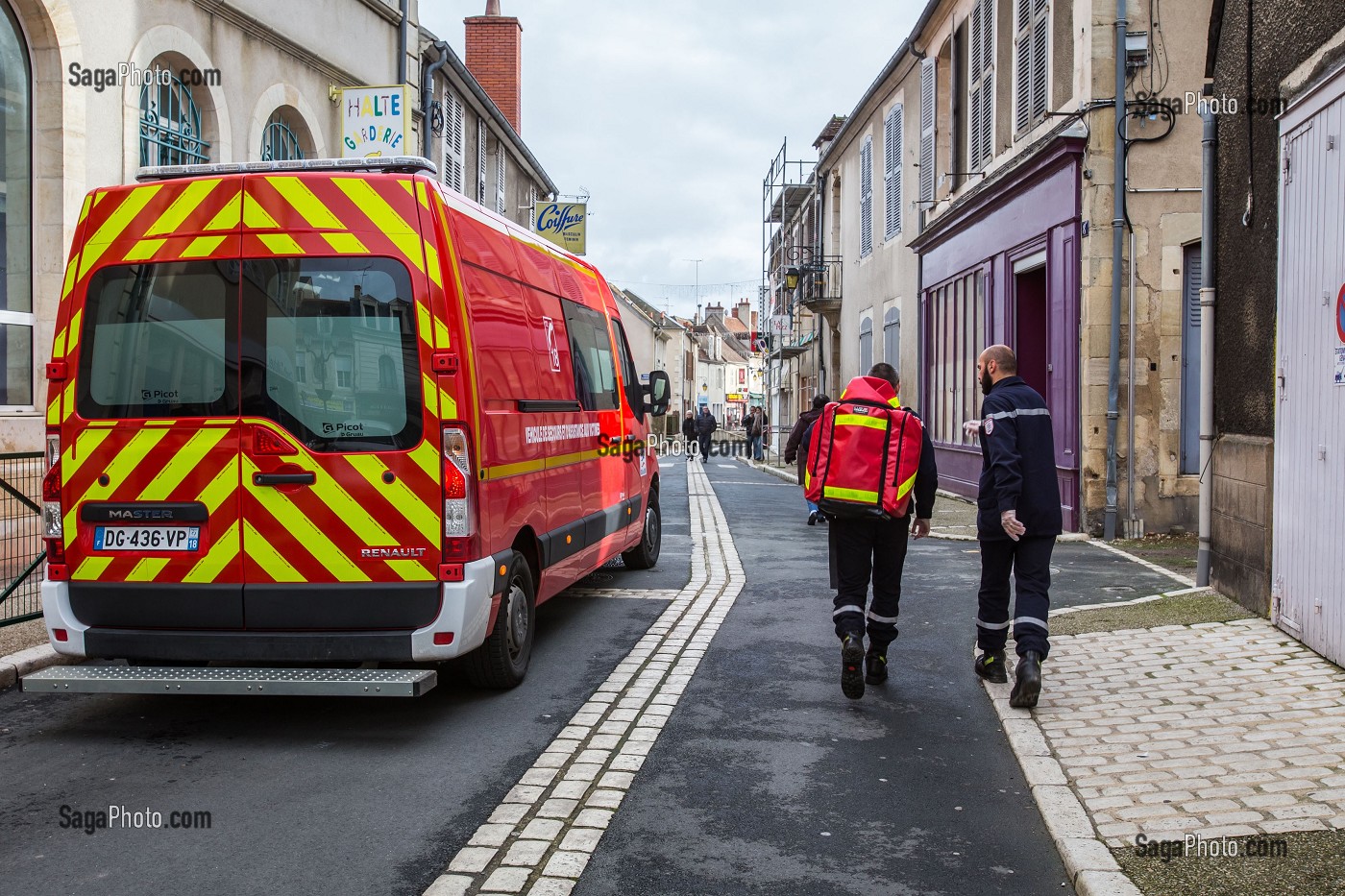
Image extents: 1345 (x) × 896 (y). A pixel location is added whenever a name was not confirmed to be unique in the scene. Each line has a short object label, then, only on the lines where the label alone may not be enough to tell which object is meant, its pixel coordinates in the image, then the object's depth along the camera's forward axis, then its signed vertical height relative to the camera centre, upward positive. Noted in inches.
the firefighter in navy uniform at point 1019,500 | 242.8 -15.8
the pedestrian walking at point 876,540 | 249.8 -25.0
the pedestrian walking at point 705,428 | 1622.8 -9.8
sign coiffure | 1079.0 +175.7
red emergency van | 219.8 -1.0
